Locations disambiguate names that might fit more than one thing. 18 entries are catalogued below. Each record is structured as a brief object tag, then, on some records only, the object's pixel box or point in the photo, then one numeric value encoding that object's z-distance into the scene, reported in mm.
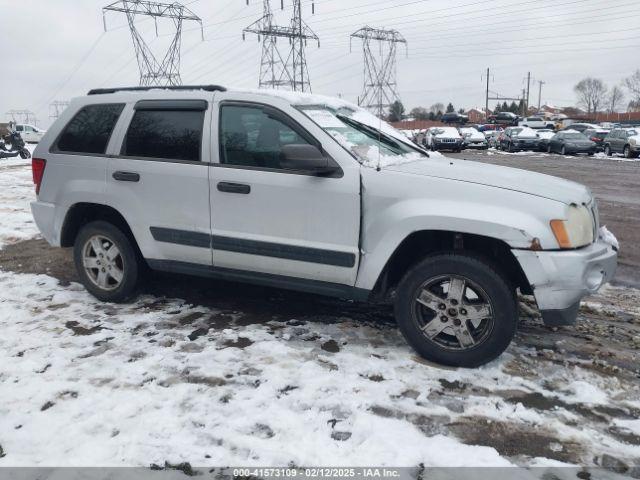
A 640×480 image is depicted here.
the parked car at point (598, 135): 28297
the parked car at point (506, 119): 57719
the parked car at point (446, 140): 30031
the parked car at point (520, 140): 31025
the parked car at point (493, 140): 35281
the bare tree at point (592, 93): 105562
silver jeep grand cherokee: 3301
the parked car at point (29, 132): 45594
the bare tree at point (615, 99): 105500
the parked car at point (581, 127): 44625
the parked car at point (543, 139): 30566
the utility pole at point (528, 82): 92744
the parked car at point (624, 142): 24031
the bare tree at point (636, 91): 93100
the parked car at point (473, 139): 32844
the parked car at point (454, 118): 54469
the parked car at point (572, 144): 27328
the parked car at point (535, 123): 48000
